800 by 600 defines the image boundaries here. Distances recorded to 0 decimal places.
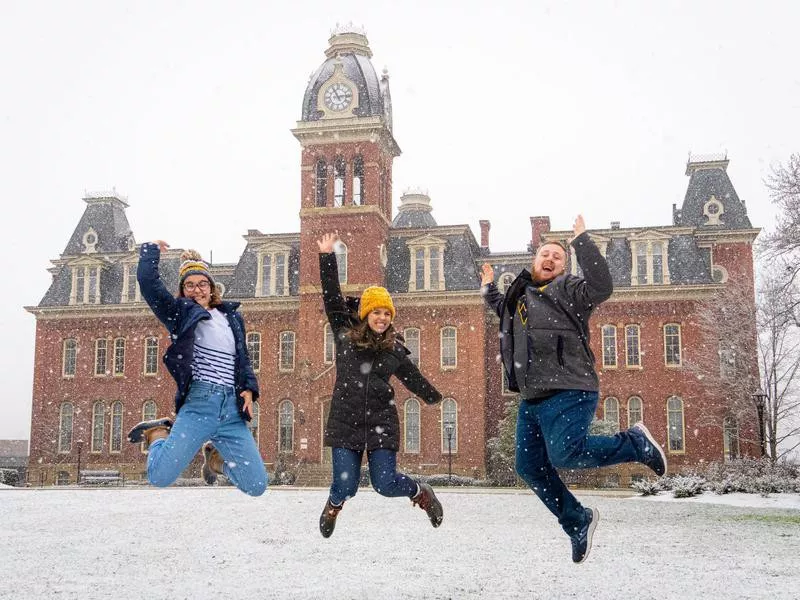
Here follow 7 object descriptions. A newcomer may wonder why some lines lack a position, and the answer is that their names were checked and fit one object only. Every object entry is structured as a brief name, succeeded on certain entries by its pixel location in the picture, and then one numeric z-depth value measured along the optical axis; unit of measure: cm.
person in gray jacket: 602
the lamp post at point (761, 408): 2546
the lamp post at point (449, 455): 3638
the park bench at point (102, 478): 3934
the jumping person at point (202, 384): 668
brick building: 3922
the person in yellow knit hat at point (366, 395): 649
